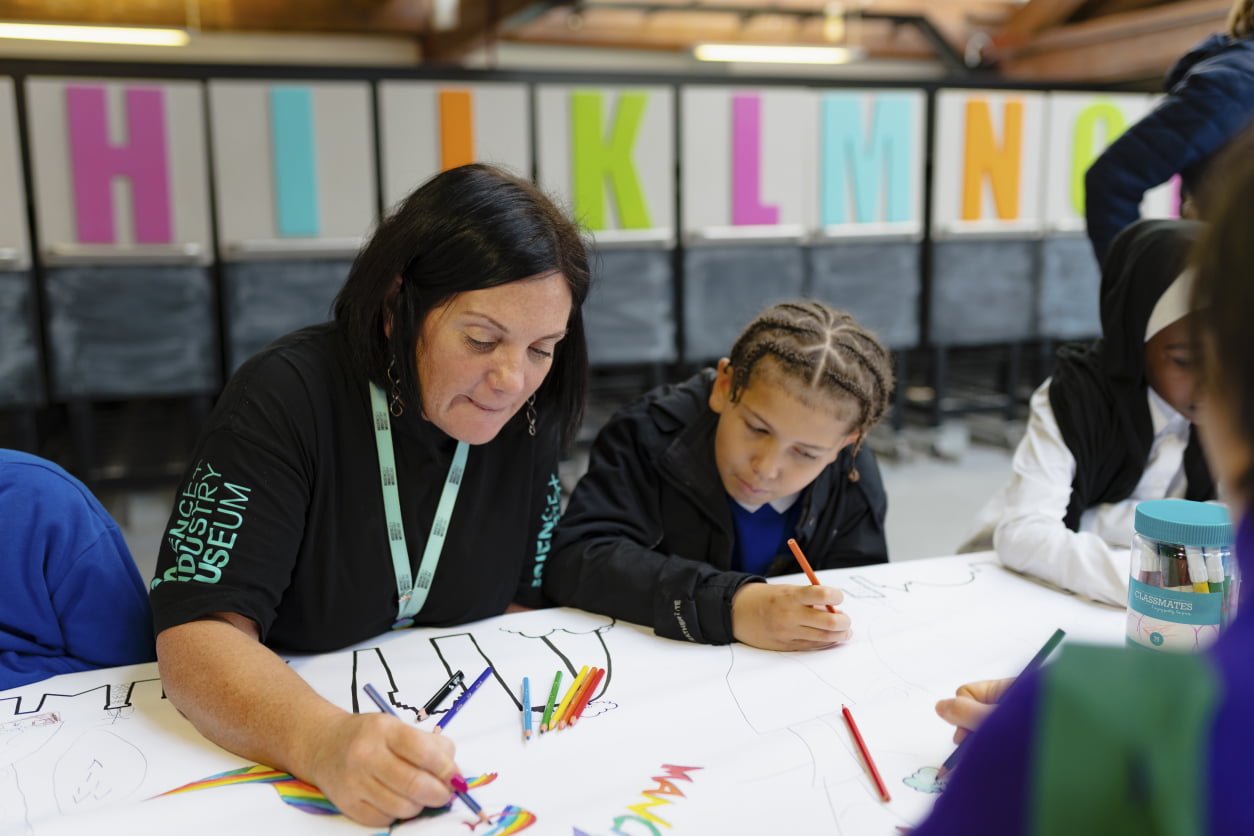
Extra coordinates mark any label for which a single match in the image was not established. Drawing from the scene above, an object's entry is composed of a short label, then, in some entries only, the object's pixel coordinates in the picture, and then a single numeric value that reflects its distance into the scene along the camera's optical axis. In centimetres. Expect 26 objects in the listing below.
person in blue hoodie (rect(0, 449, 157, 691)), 105
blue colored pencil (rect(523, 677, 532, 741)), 90
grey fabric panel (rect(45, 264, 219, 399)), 362
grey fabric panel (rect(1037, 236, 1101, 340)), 480
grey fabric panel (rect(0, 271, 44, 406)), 354
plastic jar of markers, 102
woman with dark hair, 95
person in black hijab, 148
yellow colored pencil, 93
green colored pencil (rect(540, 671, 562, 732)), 92
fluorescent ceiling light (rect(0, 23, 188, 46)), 501
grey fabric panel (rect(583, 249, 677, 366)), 415
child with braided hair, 125
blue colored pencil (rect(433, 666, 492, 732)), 92
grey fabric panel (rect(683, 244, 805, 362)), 429
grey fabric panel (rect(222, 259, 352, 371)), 378
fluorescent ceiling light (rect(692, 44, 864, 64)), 636
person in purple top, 31
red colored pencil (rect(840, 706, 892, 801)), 81
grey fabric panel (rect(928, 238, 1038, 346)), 463
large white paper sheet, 78
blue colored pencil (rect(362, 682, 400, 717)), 93
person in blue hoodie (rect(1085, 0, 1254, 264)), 195
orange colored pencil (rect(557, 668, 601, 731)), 93
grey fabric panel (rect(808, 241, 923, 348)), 447
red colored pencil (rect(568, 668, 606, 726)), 94
